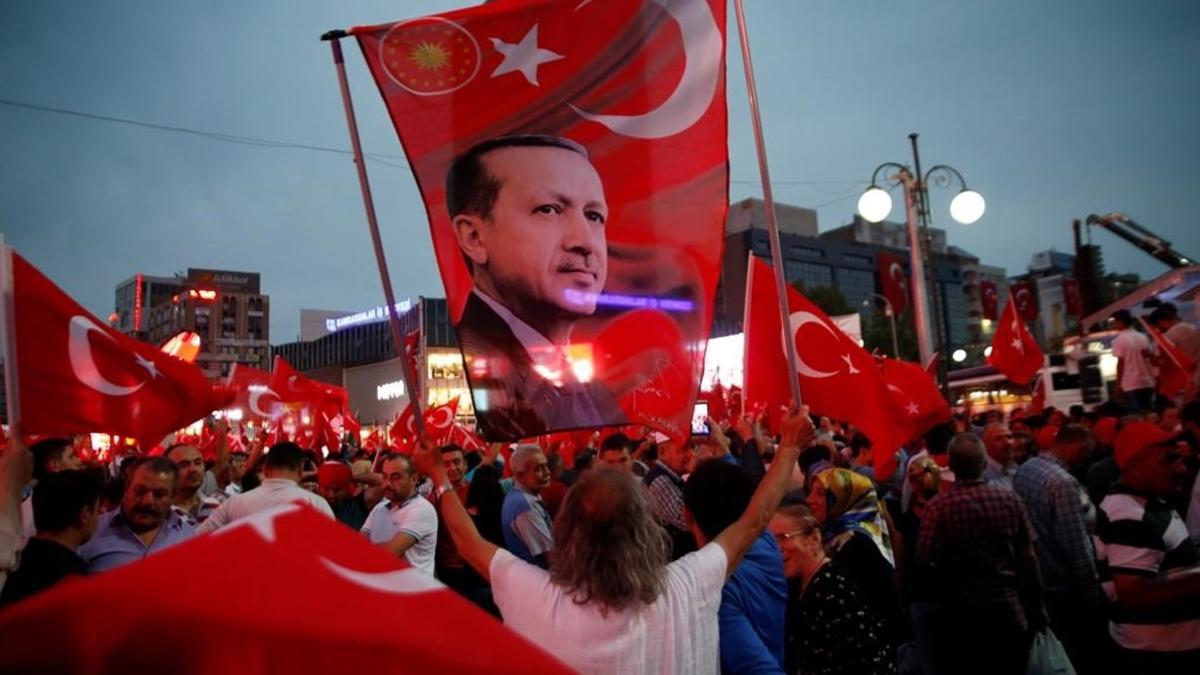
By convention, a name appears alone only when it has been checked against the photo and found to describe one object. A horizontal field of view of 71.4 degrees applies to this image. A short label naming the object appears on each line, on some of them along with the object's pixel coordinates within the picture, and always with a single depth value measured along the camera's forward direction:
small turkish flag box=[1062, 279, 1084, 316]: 44.34
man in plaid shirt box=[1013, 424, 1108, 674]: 5.86
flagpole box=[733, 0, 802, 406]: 3.60
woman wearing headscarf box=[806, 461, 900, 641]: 4.47
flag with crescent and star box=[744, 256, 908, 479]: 6.58
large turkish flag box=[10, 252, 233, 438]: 5.44
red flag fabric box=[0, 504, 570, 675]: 0.95
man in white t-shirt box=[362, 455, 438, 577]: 5.85
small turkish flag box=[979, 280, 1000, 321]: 33.31
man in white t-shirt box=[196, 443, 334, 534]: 5.46
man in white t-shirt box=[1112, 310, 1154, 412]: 10.98
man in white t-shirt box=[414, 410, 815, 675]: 2.55
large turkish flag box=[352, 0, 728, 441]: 4.37
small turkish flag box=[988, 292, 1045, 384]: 13.92
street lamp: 14.98
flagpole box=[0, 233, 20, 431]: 4.20
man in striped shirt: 4.39
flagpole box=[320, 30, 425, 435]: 3.62
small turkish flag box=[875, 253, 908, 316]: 20.28
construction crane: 23.39
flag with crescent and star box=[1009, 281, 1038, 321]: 21.15
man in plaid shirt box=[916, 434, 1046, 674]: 4.72
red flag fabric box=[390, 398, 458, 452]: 15.34
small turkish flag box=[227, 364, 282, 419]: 16.42
